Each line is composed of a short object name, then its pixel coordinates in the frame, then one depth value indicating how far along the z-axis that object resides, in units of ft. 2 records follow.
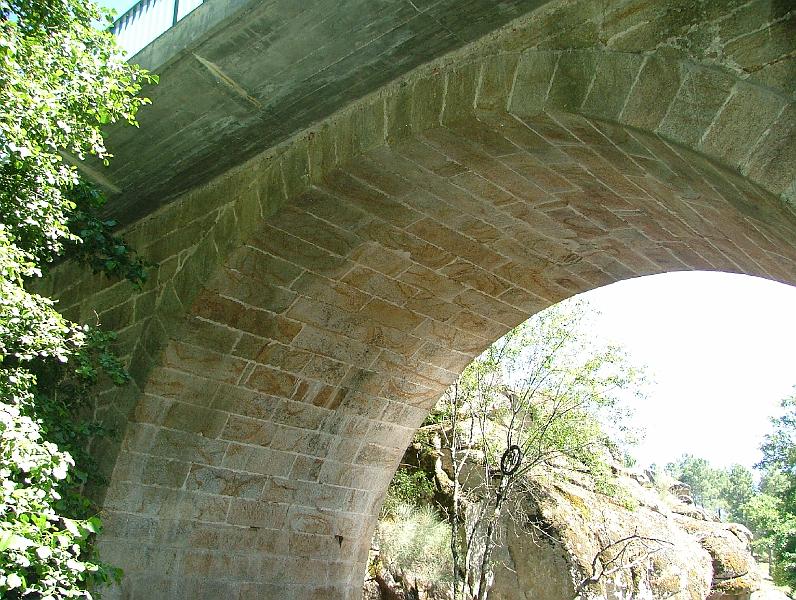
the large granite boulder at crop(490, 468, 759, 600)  29.17
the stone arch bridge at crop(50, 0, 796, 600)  8.03
